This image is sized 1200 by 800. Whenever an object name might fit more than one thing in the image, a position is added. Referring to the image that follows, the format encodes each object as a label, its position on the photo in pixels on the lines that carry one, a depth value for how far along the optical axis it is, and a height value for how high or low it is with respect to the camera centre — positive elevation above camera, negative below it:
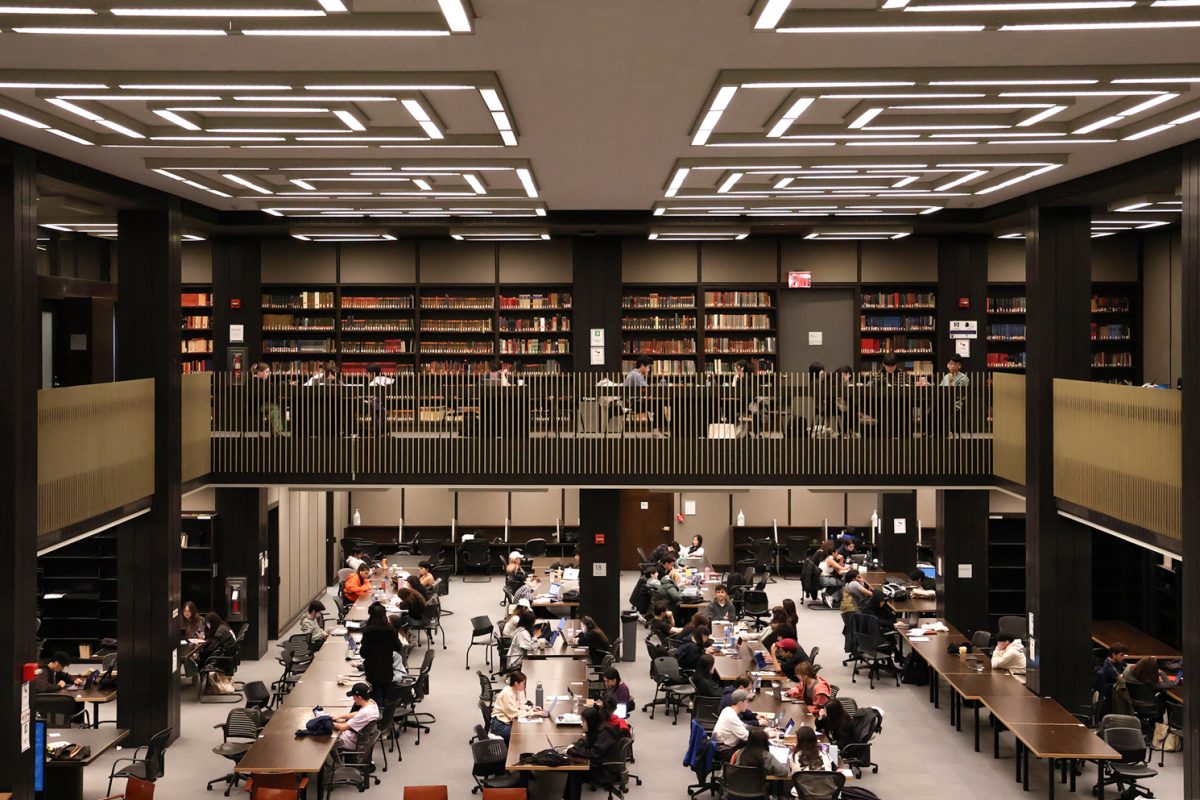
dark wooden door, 22.77 -2.72
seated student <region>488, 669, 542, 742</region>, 11.39 -3.28
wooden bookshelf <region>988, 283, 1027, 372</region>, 18.33 +0.86
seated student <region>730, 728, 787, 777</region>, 10.04 -3.33
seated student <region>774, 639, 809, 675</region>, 12.90 -3.15
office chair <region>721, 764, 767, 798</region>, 9.98 -3.53
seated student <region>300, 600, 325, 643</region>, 15.00 -3.23
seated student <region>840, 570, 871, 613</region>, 16.69 -3.15
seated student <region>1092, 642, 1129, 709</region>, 12.89 -3.39
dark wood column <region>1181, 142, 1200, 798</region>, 9.60 -0.65
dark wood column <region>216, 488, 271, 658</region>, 16.39 -2.38
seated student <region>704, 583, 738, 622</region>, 15.90 -3.22
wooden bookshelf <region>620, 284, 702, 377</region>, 18.31 +0.93
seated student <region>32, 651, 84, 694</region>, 12.59 -3.31
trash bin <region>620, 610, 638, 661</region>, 16.47 -3.75
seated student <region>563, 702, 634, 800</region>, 10.46 -3.37
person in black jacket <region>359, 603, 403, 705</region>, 12.43 -2.94
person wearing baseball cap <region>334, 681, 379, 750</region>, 10.85 -3.24
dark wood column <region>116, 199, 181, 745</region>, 12.91 -1.35
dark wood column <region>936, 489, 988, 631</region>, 16.67 -2.53
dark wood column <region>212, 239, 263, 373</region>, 17.23 +1.53
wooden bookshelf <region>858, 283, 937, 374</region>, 18.09 +0.93
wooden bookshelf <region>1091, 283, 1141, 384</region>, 17.89 +0.80
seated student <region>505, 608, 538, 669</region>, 13.97 -3.25
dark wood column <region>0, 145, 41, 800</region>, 9.42 -0.58
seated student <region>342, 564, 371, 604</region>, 17.03 -3.08
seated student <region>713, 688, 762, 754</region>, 10.66 -3.30
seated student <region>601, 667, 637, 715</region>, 11.21 -3.20
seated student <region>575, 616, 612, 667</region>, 14.13 -3.20
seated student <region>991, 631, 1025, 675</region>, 13.33 -3.26
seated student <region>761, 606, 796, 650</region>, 13.77 -3.01
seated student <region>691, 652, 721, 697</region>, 12.36 -3.27
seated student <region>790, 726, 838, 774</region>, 10.00 -3.32
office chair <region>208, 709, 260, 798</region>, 10.94 -3.46
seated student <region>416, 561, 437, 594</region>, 17.44 -3.00
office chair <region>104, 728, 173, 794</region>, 10.50 -3.60
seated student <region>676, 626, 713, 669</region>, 13.65 -3.24
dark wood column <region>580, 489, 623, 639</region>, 16.36 -2.47
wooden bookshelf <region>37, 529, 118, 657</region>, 16.98 -3.10
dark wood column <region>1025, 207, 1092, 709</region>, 12.93 -0.79
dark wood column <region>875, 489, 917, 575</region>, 20.27 -2.74
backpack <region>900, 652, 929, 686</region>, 15.48 -3.98
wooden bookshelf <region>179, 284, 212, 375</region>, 18.55 +0.98
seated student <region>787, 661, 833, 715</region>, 11.70 -3.25
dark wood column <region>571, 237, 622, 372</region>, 16.36 +1.20
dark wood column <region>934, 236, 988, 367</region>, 16.92 +1.60
